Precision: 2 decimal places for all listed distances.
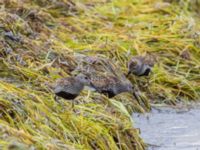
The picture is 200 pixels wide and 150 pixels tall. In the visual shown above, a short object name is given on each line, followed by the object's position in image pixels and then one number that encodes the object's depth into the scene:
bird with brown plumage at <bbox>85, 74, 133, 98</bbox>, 16.44
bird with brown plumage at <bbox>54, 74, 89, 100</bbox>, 14.20
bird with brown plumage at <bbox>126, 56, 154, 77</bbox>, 18.27
